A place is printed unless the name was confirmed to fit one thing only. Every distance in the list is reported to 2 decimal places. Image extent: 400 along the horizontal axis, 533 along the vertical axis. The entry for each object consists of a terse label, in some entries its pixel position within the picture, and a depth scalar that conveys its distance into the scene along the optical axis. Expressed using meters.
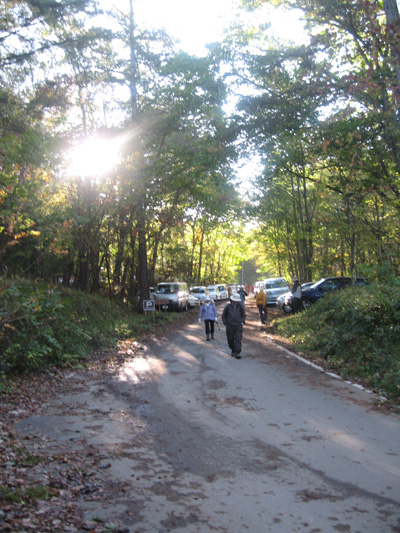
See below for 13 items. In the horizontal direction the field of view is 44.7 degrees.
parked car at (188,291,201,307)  35.59
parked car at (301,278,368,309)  24.77
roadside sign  23.75
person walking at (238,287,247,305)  22.40
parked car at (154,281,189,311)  30.59
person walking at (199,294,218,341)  16.59
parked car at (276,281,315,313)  25.59
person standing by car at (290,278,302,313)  22.03
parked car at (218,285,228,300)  47.15
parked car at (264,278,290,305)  34.03
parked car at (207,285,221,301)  43.99
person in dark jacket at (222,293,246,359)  13.02
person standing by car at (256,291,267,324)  21.99
